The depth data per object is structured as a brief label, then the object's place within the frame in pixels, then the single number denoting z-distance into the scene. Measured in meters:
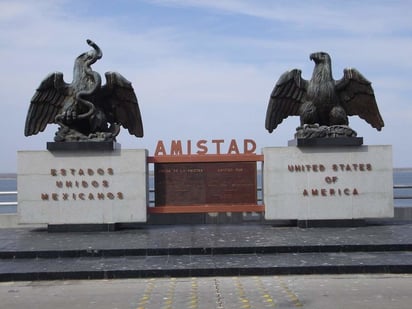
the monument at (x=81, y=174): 13.29
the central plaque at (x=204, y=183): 13.86
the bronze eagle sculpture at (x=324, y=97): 13.70
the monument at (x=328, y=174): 13.45
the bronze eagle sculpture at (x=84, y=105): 13.48
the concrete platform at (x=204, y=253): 8.98
